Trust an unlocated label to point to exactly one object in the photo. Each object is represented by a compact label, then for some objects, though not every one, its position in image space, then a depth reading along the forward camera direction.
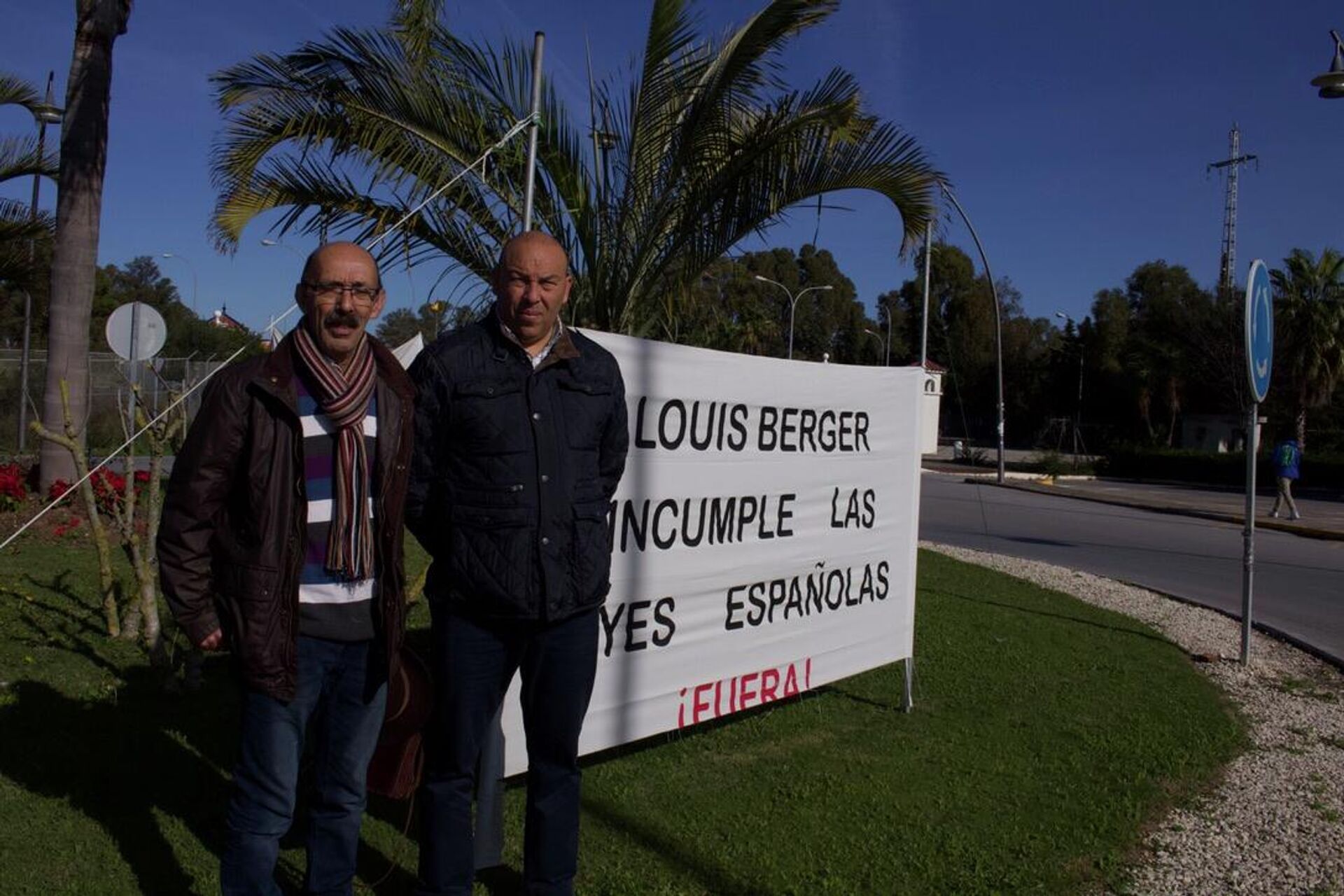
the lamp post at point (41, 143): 13.01
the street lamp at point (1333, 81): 12.55
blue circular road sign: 6.85
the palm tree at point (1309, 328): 37.91
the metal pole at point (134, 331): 7.75
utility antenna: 50.69
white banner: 3.96
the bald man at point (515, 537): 2.77
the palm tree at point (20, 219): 11.66
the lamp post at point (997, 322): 18.55
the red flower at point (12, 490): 10.34
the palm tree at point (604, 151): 5.70
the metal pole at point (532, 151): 3.86
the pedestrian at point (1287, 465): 19.89
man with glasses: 2.46
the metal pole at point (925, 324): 5.38
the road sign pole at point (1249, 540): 7.11
